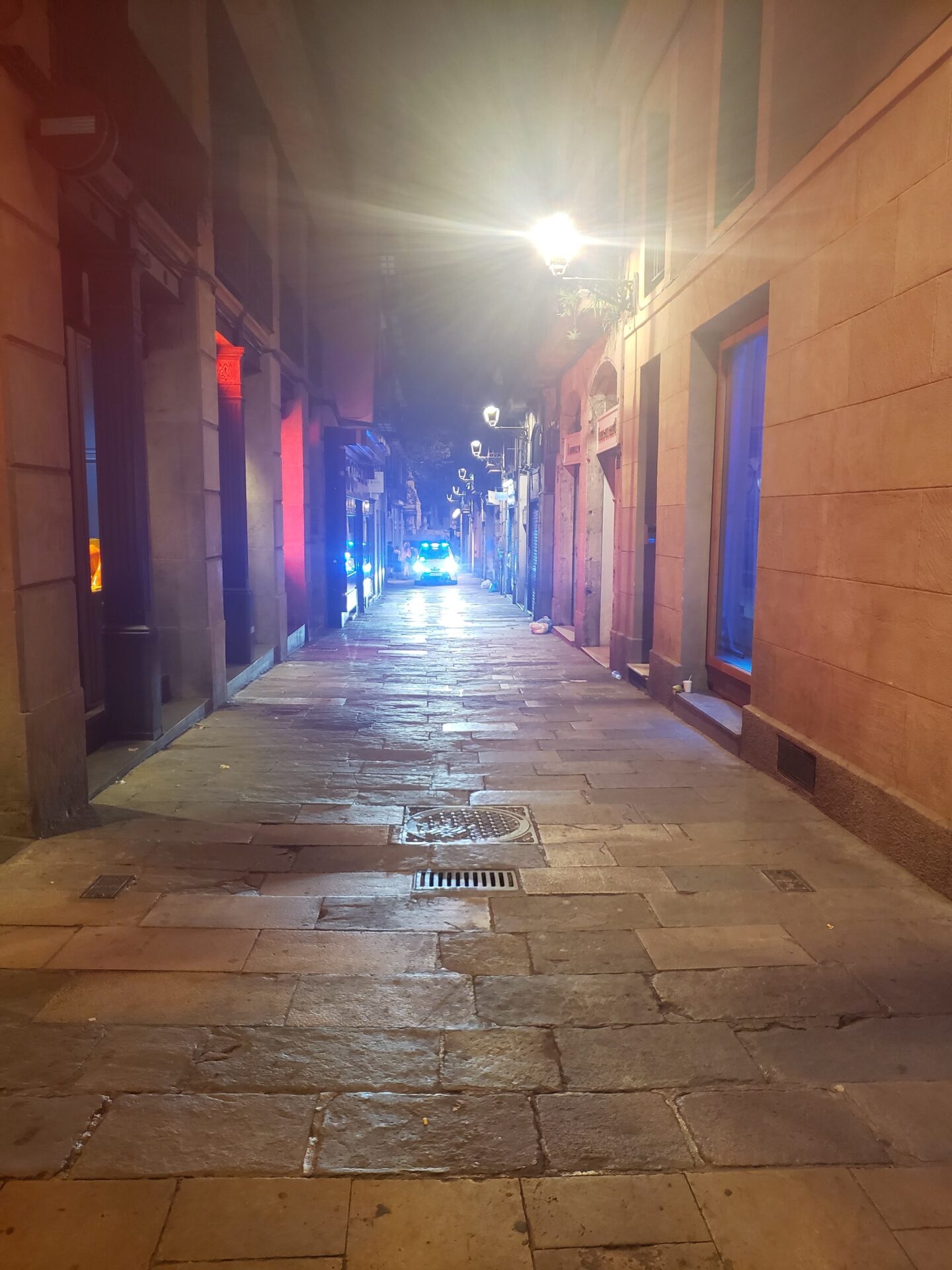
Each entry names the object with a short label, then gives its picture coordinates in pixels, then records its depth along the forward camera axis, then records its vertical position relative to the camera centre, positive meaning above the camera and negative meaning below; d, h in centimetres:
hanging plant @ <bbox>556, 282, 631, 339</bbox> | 1252 +367
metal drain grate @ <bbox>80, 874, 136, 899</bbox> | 456 -189
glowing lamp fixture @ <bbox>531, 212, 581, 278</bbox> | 938 +332
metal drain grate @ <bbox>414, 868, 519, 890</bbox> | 475 -190
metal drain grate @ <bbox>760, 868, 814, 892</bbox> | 473 -188
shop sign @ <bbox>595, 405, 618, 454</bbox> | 1415 +190
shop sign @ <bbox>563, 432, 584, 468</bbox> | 1766 +195
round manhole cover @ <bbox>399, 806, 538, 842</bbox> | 554 -190
